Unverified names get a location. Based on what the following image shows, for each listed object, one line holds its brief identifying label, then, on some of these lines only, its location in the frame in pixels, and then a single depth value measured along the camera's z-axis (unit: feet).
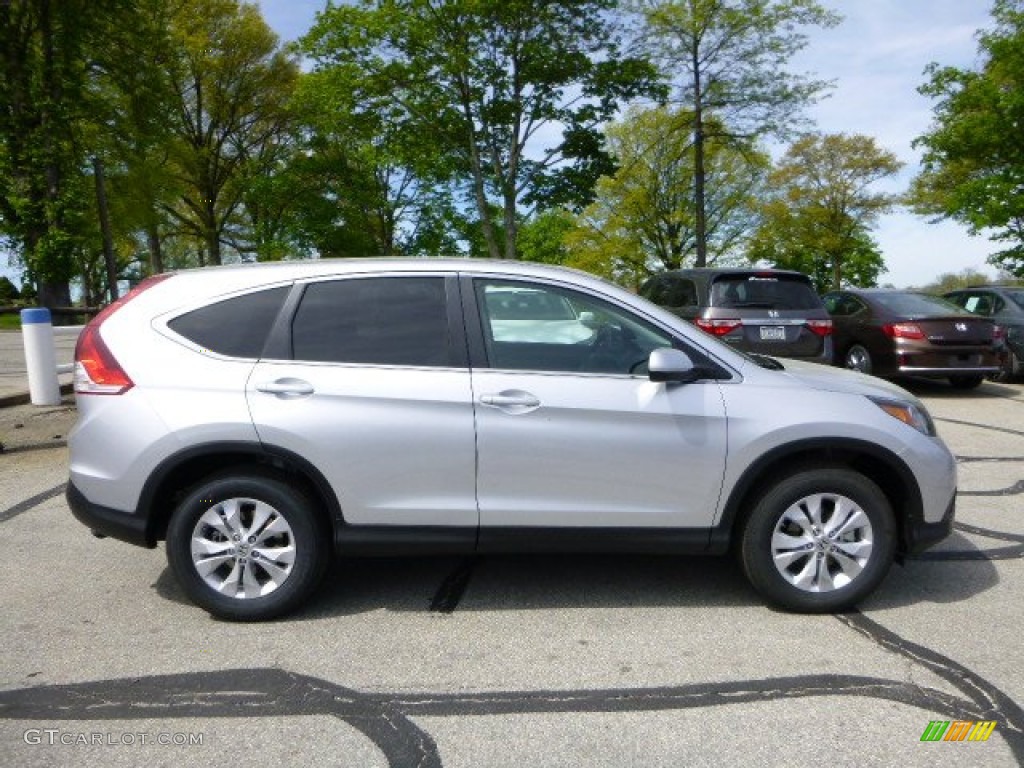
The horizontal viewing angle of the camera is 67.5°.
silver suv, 11.52
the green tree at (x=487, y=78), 65.00
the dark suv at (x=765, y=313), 28.27
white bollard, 31.40
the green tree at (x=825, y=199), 131.64
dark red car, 34.58
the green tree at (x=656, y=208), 121.08
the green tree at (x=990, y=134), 67.41
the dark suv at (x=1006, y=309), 38.96
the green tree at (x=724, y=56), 72.59
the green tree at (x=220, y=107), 101.30
